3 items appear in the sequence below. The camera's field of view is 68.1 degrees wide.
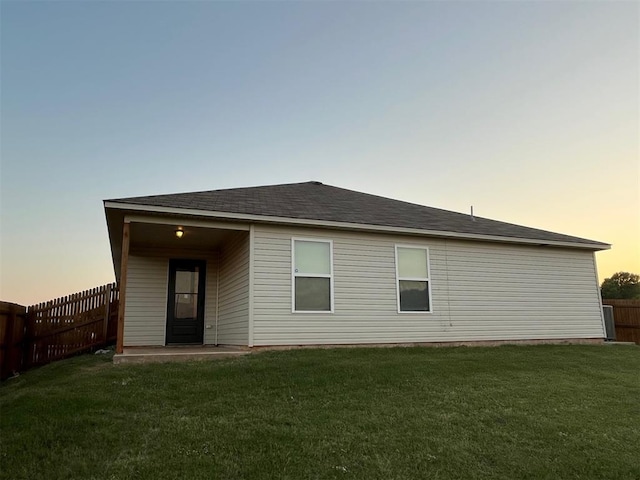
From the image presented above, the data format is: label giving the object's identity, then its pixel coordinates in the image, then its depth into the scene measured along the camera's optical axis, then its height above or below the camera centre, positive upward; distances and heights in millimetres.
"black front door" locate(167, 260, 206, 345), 11516 +467
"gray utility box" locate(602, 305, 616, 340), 13766 -249
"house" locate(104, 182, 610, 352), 9055 +1002
